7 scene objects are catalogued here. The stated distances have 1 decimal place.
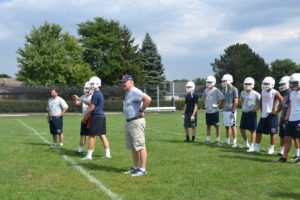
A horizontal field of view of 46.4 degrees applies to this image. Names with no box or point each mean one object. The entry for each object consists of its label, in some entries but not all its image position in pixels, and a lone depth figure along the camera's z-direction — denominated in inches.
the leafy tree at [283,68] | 3235.7
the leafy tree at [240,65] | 2819.9
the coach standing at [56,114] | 470.9
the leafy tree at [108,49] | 2361.0
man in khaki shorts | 273.7
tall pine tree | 2340.1
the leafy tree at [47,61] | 1979.6
